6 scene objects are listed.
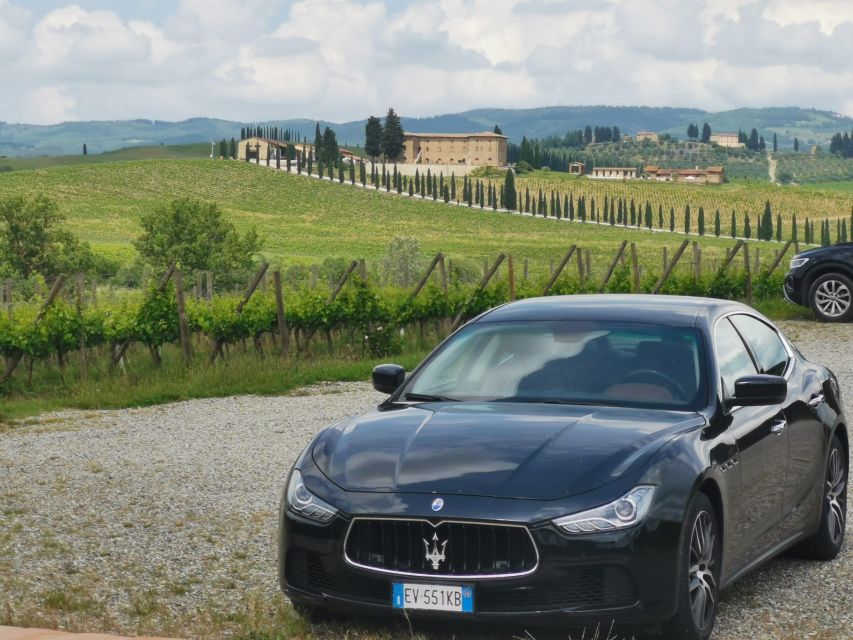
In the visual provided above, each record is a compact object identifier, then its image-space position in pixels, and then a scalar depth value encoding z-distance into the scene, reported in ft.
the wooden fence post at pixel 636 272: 100.44
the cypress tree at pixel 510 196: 623.77
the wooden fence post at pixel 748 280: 110.01
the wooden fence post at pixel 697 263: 106.17
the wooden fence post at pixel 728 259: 107.14
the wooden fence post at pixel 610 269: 97.50
